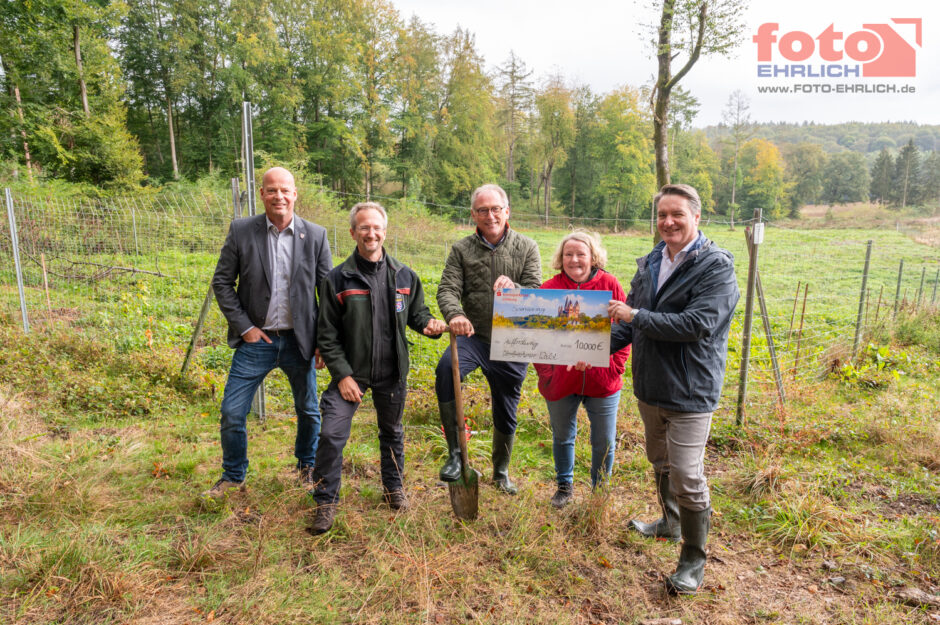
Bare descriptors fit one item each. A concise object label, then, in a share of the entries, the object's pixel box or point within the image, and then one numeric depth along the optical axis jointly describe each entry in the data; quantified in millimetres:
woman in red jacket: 3107
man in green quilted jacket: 3275
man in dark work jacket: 2953
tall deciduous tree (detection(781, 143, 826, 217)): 63031
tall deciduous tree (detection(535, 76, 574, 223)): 40312
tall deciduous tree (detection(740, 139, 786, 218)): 52625
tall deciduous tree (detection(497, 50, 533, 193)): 38438
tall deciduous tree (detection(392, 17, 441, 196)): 32531
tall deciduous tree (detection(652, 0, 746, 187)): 8430
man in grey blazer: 3170
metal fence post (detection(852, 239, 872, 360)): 6090
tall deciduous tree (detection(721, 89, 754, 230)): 49594
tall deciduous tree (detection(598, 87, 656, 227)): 39969
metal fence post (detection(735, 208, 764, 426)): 4402
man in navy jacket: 2432
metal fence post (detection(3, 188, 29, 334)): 6633
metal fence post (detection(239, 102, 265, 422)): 4160
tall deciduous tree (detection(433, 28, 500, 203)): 34625
